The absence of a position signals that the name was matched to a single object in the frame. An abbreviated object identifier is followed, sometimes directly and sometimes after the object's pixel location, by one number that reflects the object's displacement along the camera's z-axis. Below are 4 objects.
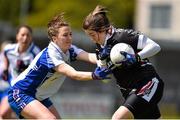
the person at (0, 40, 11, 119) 30.08
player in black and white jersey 17.28
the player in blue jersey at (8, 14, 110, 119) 17.96
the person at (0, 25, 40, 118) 23.78
